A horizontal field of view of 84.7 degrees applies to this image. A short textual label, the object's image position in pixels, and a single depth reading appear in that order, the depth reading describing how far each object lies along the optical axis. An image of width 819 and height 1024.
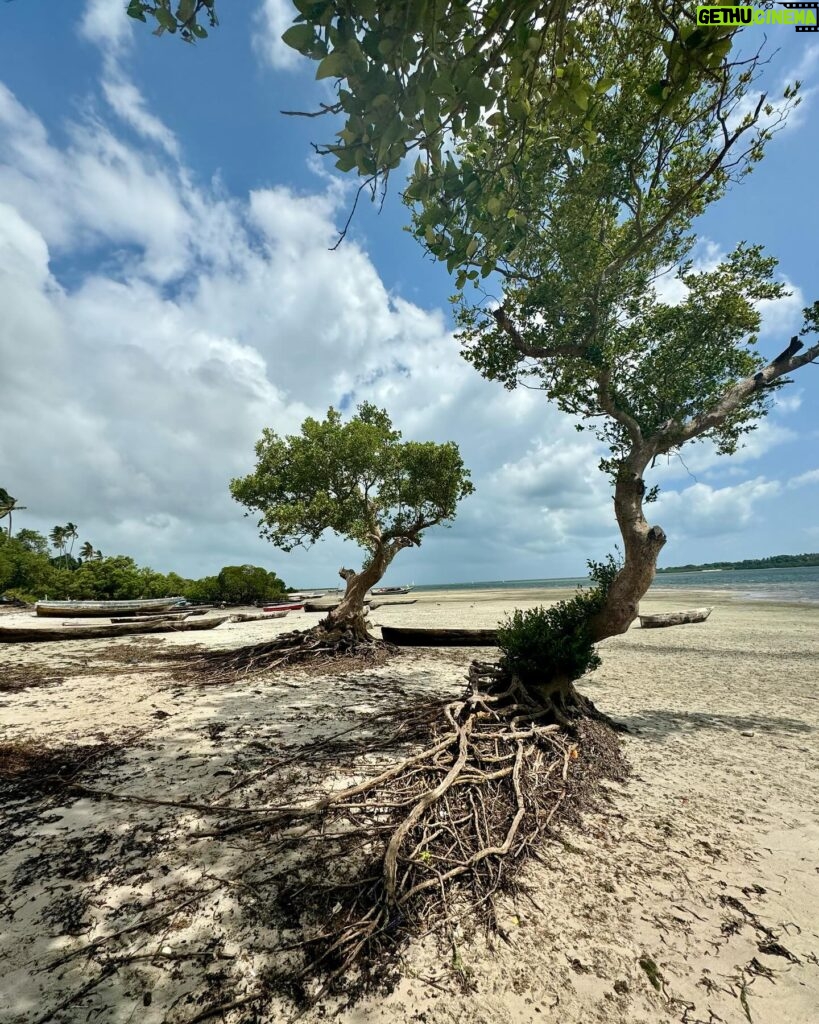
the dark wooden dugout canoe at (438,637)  15.46
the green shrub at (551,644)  6.99
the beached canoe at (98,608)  26.42
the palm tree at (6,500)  58.40
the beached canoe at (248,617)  28.50
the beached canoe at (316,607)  31.62
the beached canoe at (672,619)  23.39
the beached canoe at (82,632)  16.88
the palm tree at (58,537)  93.38
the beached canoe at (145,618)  22.79
